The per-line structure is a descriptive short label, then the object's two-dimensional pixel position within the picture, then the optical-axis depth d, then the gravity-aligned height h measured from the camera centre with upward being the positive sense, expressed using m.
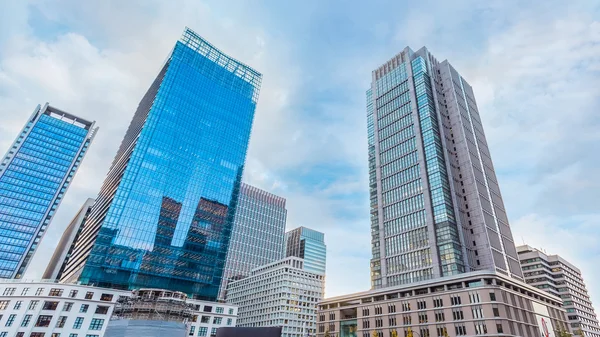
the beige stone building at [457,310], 69.00 +10.57
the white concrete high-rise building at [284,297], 131.38 +17.71
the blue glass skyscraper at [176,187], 92.19 +42.73
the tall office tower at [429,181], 95.81 +52.59
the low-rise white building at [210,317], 89.88 +5.53
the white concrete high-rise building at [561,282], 130.88 +31.23
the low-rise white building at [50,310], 72.88 +3.04
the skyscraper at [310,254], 189.88 +48.87
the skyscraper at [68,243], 172.38 +39.97
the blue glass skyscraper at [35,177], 141.23 +61.91
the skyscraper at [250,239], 175.00 +51.88
